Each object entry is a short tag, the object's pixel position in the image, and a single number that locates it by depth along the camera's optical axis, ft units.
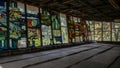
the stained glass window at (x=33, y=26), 13.80
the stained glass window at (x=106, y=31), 24.62
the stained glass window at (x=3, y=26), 11.44
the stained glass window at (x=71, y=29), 19.89
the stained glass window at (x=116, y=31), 23.87
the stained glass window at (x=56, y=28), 16.74
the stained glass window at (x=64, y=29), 18.41
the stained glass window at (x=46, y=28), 15.30
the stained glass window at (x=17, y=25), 12.20
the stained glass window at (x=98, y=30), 25.28
